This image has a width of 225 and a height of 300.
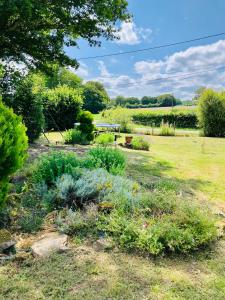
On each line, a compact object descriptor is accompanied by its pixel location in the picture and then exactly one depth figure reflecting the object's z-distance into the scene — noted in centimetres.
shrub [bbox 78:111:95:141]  984
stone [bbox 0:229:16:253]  227
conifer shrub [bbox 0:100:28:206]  237
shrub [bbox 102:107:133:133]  1651
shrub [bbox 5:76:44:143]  820
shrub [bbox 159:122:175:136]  1530
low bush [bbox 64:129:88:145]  915
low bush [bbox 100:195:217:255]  235
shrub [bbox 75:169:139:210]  293
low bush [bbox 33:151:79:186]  340
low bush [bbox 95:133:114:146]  905
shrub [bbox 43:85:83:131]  1529
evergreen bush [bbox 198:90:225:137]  1592
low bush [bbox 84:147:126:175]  387
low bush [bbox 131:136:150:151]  872
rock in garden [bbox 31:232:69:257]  222
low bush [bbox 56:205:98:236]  257
